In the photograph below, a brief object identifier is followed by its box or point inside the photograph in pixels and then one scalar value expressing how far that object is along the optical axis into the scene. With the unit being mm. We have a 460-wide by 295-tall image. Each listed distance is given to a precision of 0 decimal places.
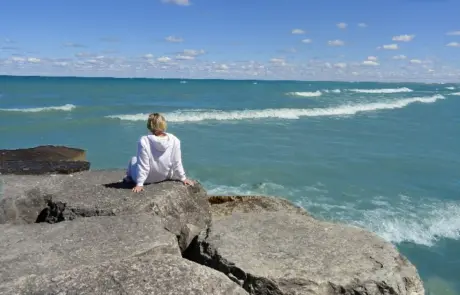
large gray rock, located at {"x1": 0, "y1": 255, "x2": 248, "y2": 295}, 2668
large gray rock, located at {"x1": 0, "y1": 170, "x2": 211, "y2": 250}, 4539
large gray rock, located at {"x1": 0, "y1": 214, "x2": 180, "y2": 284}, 3318
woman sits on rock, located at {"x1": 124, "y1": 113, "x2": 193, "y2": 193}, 5113
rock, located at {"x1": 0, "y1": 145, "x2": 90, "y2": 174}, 6930
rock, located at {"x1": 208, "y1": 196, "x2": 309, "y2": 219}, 5910
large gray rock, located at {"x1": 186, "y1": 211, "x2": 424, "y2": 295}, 3564
